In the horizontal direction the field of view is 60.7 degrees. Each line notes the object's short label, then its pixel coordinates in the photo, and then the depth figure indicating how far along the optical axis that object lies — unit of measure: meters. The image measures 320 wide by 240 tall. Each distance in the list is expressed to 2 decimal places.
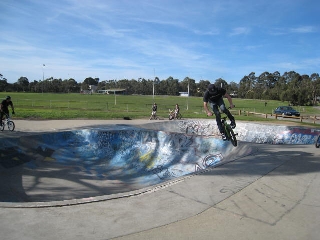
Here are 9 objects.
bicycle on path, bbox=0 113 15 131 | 14.20
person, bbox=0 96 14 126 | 13.89
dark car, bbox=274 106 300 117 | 33.06
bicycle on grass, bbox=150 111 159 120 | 24.77
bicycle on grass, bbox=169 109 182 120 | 25.29
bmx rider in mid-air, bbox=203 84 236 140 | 7.66
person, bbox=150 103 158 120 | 24.45
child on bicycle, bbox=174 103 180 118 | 25.28
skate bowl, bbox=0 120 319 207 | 7.11
